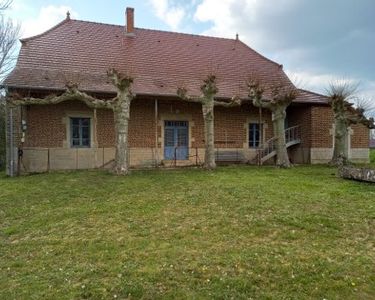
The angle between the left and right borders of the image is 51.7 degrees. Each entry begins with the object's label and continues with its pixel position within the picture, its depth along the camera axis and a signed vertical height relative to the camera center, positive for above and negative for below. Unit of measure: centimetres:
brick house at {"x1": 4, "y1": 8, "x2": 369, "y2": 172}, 1479 +163
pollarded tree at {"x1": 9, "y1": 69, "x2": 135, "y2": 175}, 1188 +124
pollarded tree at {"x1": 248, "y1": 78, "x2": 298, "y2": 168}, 1390 +149
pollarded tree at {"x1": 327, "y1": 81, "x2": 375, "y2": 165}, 1512 +107
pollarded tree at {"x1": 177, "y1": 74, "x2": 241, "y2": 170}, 1306 +129
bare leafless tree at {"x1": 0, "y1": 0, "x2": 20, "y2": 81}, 1931 +496
